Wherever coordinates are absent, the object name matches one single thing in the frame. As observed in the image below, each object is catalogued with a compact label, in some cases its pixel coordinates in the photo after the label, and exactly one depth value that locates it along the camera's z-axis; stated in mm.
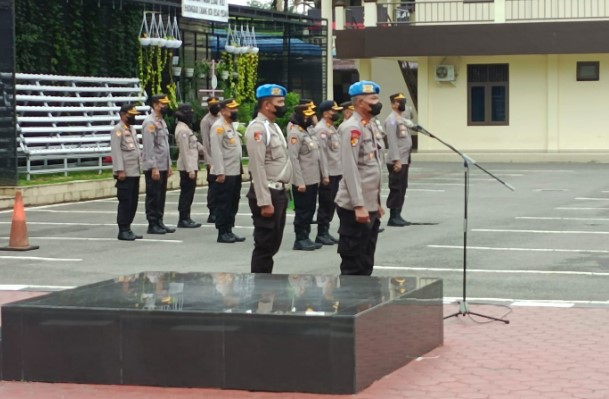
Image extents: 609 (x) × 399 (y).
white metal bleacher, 22859
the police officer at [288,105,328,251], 15242
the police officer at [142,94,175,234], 17062
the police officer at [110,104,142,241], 16094
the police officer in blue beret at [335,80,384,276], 10016
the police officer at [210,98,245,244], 15961
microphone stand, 9672
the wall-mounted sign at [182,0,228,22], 26880
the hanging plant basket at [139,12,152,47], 27188
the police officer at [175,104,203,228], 17891
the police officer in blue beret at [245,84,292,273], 10703
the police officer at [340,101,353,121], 16150
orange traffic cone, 15055
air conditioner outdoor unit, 36594
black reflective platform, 7211
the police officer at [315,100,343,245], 15695
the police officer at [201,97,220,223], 17781
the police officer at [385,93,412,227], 17328
